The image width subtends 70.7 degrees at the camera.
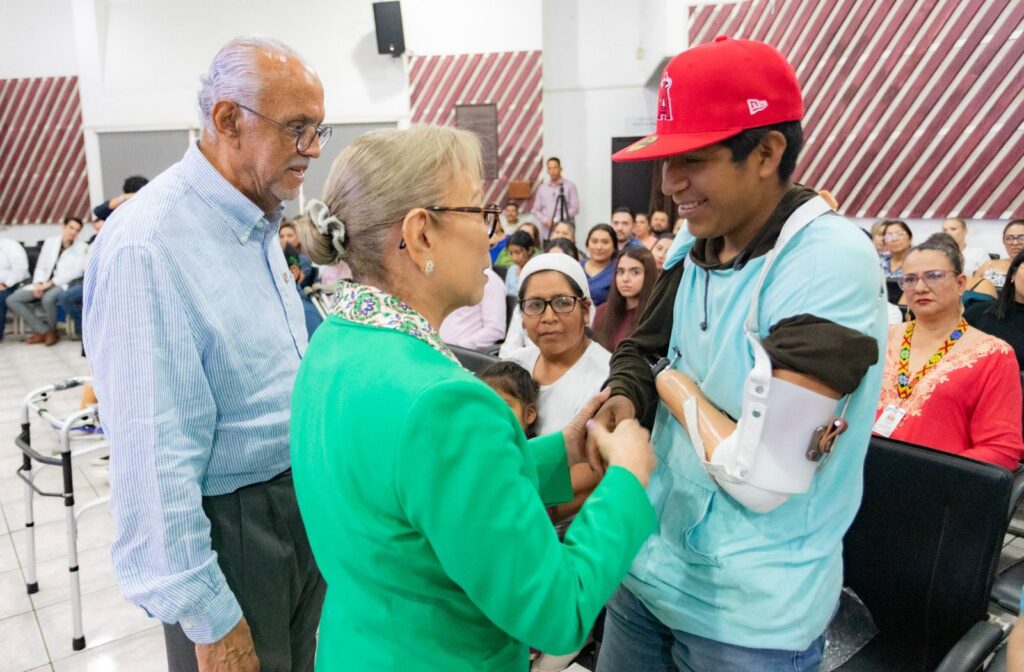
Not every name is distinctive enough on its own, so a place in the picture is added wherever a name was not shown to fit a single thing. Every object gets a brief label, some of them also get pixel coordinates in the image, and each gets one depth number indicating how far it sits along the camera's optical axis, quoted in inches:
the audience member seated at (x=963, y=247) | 269.0
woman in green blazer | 31.9
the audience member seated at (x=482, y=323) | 186.4
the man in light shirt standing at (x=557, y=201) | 377.7
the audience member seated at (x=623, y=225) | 309.1
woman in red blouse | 100.0
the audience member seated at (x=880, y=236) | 247.4
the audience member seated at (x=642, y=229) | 325.7
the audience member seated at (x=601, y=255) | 218.1
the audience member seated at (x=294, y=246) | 307.7
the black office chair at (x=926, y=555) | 65.6
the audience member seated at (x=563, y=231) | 294.4
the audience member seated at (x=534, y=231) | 288.1
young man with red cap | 36.6
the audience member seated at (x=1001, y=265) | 197.5
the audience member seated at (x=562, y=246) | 213.8
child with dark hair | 99.0
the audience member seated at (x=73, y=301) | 340.2
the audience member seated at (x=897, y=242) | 235.6
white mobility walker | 100.7
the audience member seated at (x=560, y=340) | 99.3
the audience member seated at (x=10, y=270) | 351.9
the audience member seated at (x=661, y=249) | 225.3
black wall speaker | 381.4
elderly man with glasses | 47.5
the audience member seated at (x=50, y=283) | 348.8
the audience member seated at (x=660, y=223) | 343.3
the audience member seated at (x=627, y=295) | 151.8
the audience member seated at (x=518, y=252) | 259.1
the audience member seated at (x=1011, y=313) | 143.6
